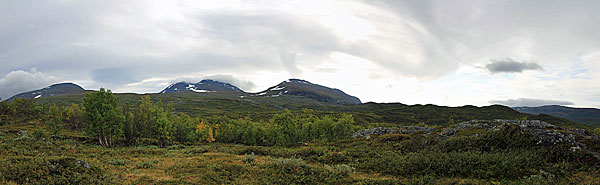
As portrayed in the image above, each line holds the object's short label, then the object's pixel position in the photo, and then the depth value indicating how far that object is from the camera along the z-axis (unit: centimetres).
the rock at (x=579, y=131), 2610
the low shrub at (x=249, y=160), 2123
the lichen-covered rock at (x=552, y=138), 1927
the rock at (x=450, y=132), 3322
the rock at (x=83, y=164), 1565
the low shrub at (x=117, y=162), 2145
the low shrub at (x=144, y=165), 2023
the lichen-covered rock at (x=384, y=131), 5010
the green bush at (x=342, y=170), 1683
